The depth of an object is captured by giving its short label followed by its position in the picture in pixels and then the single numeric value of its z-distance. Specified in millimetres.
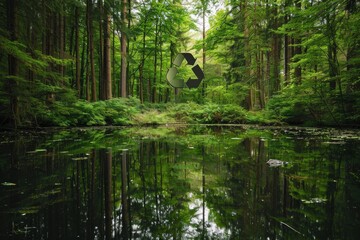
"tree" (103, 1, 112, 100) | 12539
